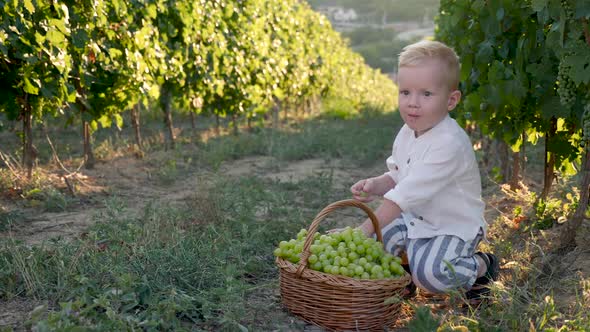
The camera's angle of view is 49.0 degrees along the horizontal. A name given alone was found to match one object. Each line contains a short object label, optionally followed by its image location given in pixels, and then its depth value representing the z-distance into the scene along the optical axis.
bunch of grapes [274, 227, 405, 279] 2.64
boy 2.83
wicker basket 2.59
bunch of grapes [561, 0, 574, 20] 2.78
